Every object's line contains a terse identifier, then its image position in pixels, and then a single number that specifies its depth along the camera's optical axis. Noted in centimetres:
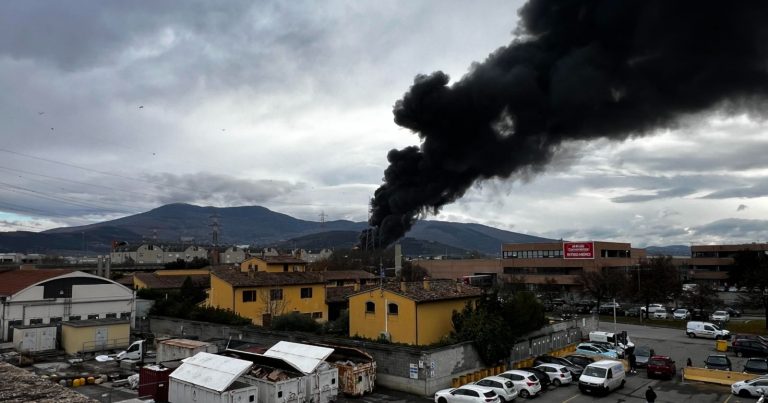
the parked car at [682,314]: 5796
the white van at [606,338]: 3759
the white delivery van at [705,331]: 4344
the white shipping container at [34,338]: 3250
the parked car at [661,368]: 2816
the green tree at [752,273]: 4900
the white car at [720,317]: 5458
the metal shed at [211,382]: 2005
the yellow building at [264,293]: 4016
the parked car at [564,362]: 2817
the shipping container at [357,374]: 2438
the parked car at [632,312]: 6216
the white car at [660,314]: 5888
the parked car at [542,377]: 2611
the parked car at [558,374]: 2667
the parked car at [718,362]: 2931
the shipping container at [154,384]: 2247
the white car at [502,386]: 2300
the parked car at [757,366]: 2820
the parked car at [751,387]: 2334
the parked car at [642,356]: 3152
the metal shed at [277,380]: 2131
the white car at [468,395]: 2164
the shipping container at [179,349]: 2798
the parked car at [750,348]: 3534
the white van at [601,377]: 2439
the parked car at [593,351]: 3266
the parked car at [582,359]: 3008
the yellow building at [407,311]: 2927
